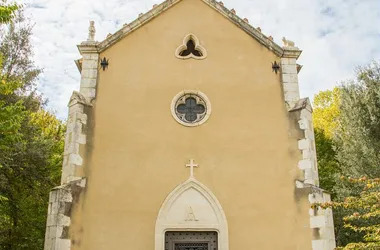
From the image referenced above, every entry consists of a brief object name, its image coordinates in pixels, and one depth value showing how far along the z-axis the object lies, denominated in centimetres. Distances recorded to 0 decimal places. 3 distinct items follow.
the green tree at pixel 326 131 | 2088
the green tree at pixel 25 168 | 1396
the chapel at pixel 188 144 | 952
